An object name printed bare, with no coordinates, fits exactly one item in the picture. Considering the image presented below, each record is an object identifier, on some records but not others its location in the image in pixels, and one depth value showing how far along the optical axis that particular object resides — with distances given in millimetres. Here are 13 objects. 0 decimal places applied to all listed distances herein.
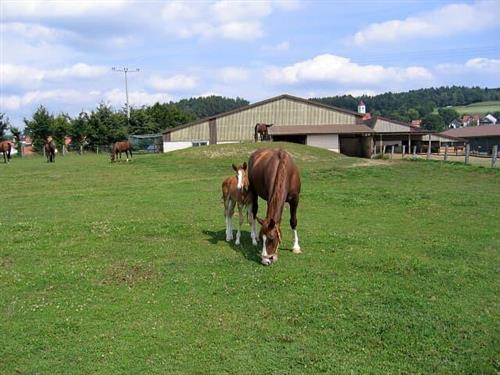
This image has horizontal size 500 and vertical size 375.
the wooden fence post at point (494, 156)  28108
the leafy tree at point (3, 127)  59969
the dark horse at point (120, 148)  37169
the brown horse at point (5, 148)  39531
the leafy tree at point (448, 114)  153250
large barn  59306
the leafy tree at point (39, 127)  63625
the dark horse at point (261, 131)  48888
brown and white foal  10164
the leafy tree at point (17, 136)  61088
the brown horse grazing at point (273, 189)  8375
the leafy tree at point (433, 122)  135700
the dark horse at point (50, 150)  39812
